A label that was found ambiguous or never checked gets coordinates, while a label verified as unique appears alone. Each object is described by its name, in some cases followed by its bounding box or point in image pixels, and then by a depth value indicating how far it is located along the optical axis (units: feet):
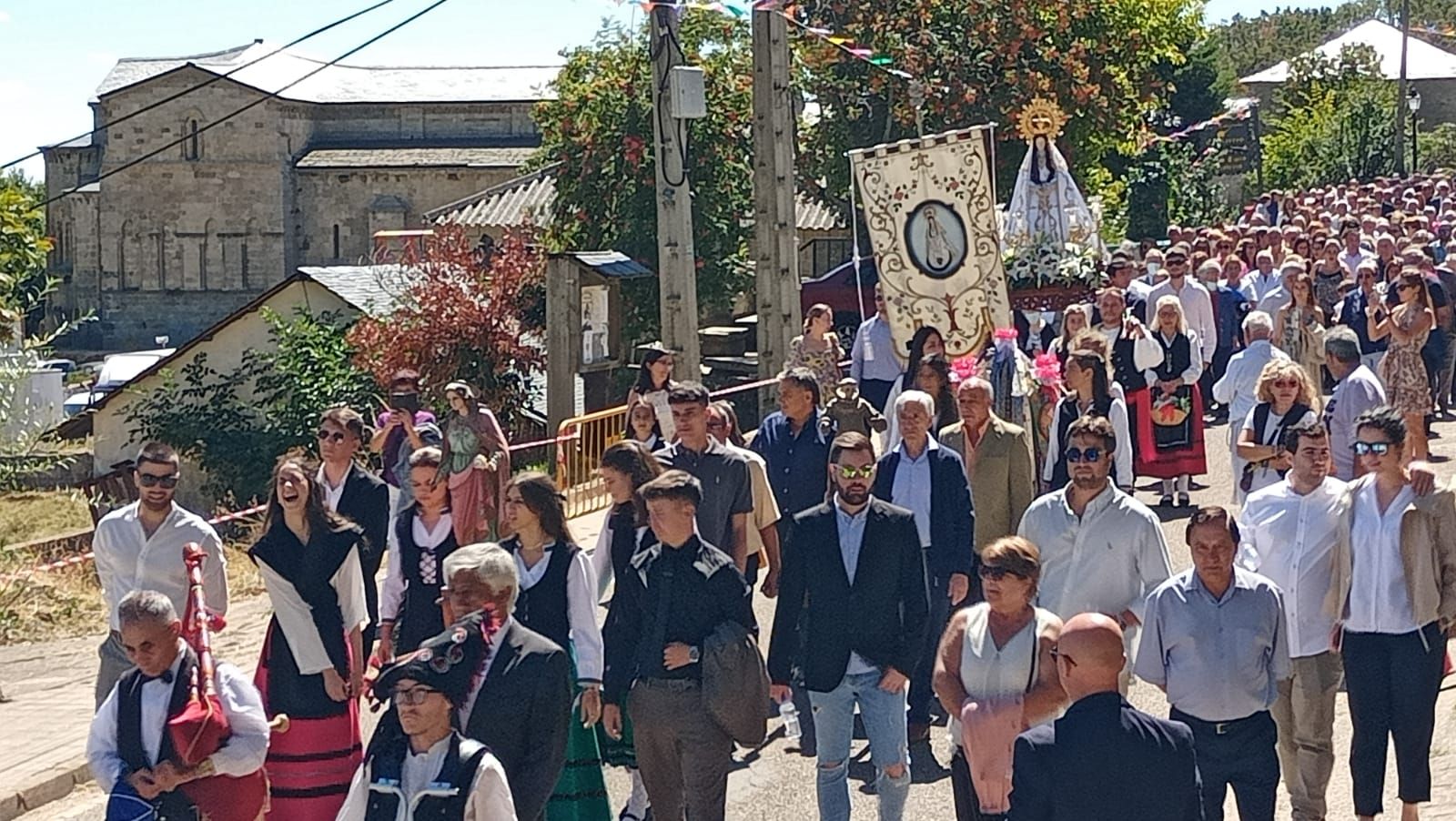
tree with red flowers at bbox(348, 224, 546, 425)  75.10
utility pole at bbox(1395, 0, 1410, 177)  171.45
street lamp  175.83
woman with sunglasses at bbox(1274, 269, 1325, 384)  51.70
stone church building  253.24
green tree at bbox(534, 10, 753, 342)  91.15
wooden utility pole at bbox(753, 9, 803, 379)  58.39
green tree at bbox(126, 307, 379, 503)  91.45
